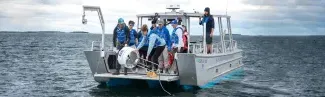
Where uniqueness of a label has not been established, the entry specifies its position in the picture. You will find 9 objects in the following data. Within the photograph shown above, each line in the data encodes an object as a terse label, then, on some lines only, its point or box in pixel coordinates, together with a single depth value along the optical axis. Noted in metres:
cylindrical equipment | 14.37
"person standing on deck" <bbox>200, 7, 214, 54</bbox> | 15.79
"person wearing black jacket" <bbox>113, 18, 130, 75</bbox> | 15.19
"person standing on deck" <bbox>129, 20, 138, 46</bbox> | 15.47
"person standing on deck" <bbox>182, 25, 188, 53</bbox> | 15.62
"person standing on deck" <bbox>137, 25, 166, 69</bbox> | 14.34
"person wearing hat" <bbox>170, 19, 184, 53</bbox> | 14.93
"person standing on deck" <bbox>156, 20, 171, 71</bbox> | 14.39
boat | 14.29
